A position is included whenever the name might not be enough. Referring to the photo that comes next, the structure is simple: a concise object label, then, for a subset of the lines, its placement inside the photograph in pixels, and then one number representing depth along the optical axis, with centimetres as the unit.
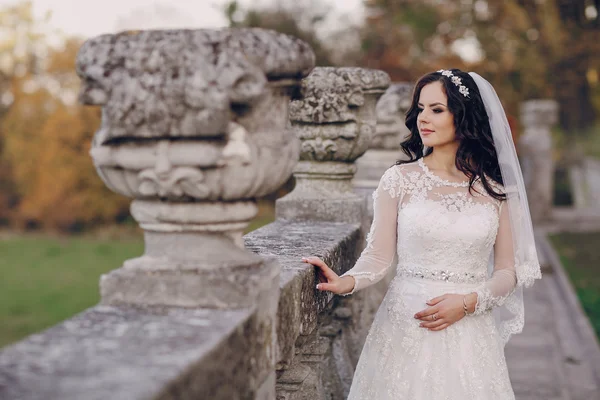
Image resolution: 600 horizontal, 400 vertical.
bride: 311
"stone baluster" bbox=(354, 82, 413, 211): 547
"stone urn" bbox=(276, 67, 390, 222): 380
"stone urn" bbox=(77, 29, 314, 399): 186
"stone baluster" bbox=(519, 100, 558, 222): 1511
